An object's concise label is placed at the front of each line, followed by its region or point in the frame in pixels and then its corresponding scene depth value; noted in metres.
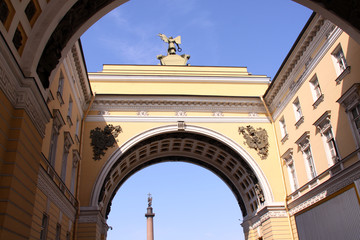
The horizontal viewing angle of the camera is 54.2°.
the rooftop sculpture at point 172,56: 31.88
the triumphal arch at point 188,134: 8.76
